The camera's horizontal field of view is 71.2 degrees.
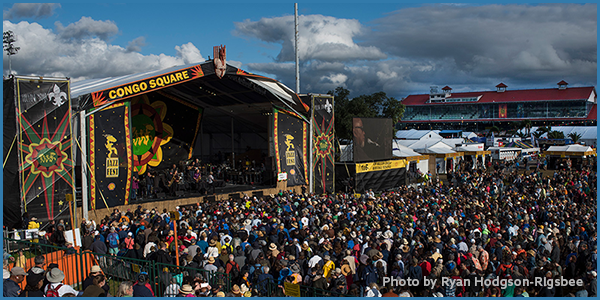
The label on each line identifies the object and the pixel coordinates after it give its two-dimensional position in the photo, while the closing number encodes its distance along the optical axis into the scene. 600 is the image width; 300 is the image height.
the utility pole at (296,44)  21.84
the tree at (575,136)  51.12
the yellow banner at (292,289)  6.41
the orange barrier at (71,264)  7.63
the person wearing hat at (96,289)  5.55
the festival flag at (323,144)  20.50
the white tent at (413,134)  47.68
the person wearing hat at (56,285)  5.66
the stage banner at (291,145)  19.27
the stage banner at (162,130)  19.89
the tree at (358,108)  34.50
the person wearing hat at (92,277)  5.99
